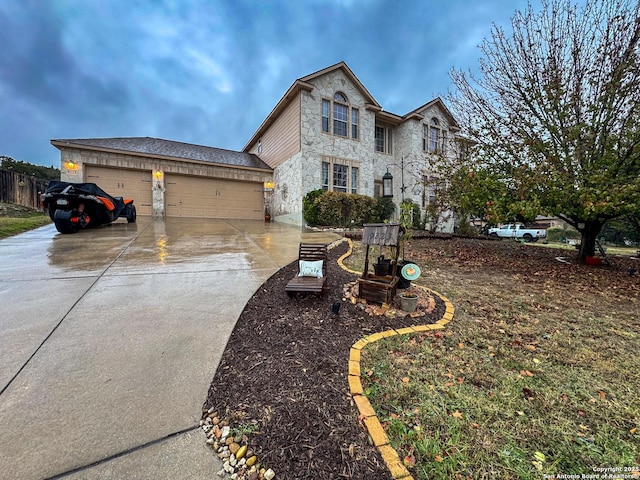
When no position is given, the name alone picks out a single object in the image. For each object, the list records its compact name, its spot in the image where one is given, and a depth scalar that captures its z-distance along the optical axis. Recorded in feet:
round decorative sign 10.53
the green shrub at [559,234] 65.46
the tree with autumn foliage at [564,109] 15.33
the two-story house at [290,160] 36.29
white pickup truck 66.74
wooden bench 10.01
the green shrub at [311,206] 33.45
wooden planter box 10.05
